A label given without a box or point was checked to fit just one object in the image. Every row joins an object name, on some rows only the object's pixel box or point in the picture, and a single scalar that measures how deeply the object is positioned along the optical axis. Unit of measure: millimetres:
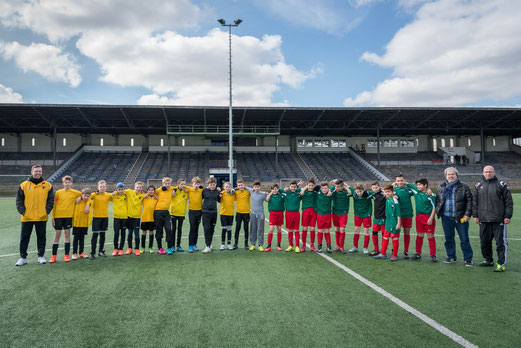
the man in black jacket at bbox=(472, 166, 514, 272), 5055
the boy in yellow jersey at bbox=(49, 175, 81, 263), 5824
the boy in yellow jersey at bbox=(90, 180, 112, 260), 6172
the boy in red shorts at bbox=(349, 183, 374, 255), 6322
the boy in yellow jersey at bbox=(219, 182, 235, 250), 6758
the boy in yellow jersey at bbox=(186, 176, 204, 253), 6695
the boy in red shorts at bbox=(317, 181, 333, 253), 6438
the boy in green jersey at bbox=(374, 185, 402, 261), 5750
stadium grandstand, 30672
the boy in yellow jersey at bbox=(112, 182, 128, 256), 6266
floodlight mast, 21625
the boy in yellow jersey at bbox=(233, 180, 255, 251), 6965
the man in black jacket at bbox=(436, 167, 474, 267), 5429
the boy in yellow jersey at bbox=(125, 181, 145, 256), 6402
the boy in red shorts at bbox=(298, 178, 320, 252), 6630
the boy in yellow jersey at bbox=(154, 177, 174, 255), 6523
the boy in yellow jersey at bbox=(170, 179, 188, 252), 6723
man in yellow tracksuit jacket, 5605
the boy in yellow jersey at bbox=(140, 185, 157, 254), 6578
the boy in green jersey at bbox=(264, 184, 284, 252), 6789
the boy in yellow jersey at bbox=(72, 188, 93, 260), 6043
